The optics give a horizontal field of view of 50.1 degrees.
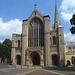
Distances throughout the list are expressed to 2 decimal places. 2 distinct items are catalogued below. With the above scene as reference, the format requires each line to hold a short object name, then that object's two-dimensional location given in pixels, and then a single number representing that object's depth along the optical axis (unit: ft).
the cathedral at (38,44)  90.07
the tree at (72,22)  66.79
